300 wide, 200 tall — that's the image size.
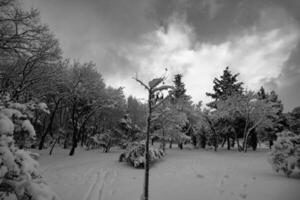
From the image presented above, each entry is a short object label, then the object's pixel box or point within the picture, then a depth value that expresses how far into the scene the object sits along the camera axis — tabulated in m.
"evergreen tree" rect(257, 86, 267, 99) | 36.06
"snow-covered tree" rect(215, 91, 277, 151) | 24.23
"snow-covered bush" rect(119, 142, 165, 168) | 13.83
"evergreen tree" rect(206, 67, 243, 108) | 34.50
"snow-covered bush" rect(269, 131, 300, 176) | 9.27
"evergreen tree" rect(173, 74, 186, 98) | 36.46
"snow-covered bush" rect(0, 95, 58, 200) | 2.62
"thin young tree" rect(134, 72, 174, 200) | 7.26
